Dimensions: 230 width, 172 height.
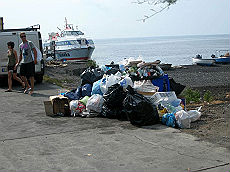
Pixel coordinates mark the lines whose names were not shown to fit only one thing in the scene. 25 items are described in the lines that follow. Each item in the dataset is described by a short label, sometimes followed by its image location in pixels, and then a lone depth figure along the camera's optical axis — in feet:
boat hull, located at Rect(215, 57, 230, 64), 118.01
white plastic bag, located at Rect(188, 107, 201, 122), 25.67
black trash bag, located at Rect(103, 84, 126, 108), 28.02
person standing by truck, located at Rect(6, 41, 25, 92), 45.83
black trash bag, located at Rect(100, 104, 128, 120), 27.99
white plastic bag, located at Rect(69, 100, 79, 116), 30.12
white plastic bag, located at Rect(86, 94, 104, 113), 29.27
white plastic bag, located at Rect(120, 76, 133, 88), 28.43
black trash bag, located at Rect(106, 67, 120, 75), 33.71
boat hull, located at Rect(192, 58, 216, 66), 115.14
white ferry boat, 156.64
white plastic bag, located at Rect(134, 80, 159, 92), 28.30
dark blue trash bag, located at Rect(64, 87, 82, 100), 32.40
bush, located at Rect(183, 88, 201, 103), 35.76
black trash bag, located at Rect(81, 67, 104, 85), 33.62
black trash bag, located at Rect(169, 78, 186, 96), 31.14
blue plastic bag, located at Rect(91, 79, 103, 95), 30.83
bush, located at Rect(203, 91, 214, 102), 36.91
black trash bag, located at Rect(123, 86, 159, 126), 25.32
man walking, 41.93
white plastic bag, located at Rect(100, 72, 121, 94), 29.86
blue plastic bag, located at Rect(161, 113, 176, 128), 25.07
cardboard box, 30.66
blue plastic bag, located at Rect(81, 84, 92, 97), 32.32
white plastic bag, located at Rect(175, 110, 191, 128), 24.64
